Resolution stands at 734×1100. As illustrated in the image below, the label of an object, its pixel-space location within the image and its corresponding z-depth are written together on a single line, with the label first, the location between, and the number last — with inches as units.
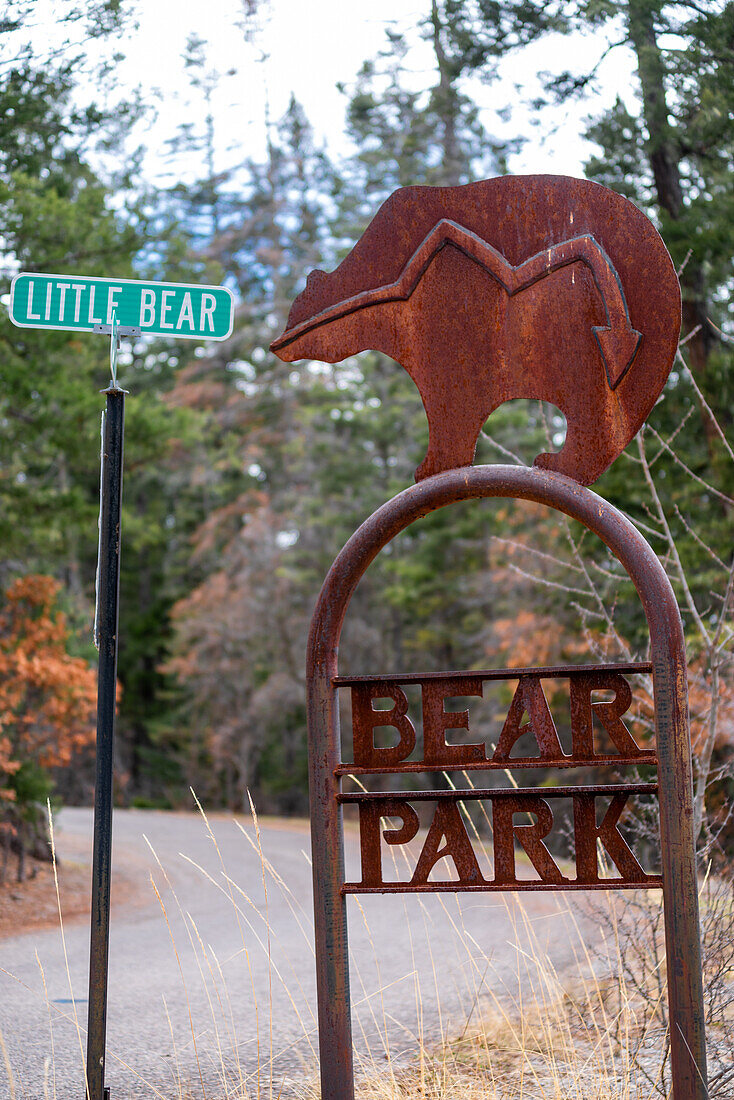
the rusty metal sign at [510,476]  95.7
